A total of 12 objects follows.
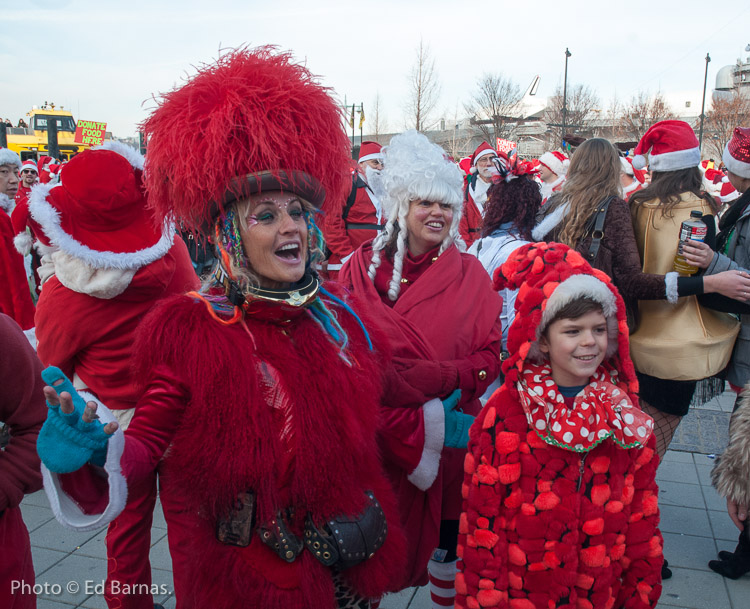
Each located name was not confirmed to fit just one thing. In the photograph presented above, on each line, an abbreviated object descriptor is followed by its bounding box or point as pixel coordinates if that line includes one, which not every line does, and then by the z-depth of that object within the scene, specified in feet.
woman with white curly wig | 7.75
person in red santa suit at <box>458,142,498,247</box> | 22.86
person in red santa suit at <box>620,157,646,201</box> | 26.22
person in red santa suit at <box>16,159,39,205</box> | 29.55
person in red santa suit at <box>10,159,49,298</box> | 12.07
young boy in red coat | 7.12
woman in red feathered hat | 5.53
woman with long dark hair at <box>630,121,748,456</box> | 10.75
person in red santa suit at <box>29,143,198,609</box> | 8.96
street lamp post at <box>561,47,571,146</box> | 100.07
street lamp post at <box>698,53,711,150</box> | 105.60
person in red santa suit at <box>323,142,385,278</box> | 20.24
